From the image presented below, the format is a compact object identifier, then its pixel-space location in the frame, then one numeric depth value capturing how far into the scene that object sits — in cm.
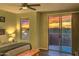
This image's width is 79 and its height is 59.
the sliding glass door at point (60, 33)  275
